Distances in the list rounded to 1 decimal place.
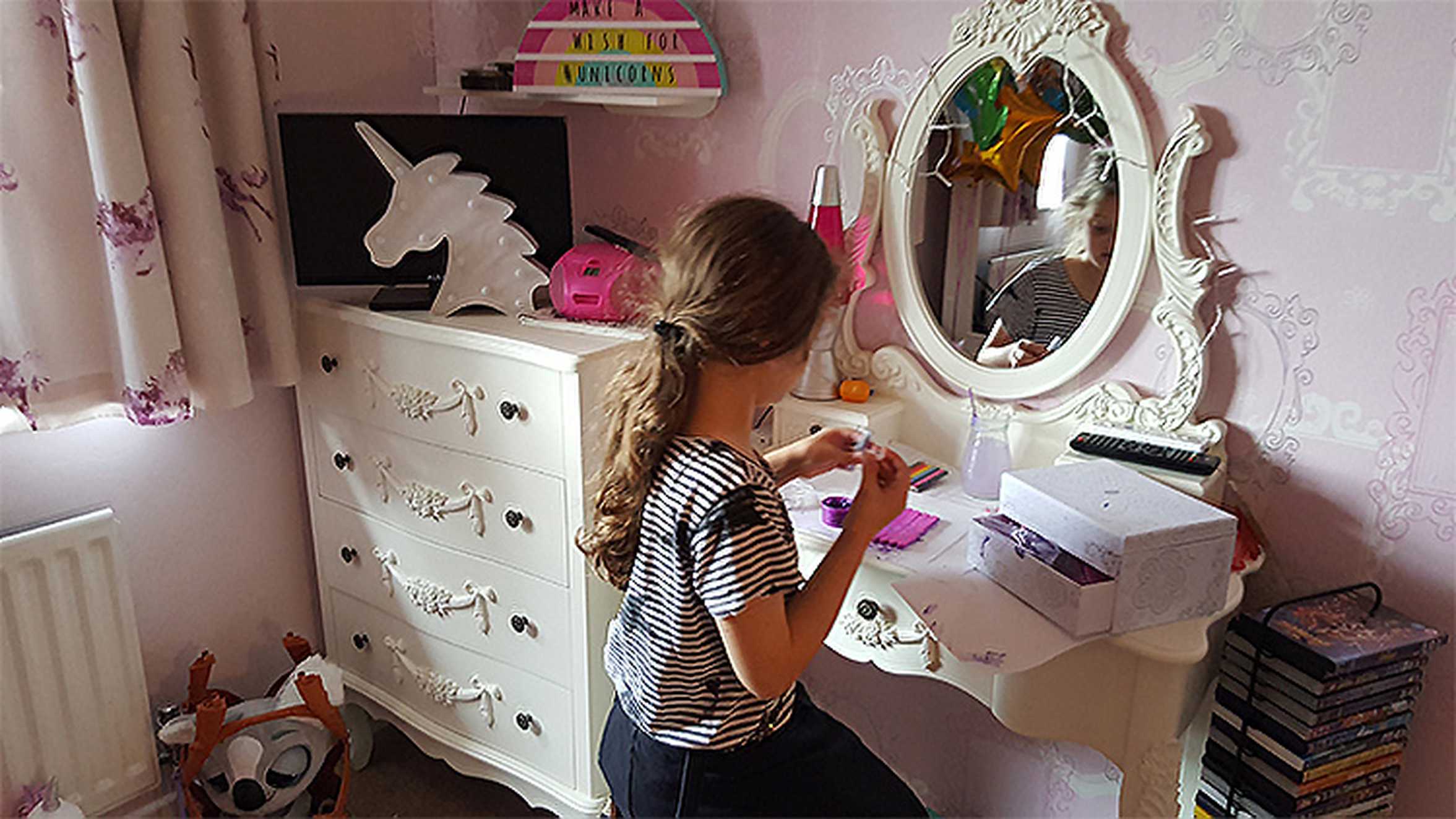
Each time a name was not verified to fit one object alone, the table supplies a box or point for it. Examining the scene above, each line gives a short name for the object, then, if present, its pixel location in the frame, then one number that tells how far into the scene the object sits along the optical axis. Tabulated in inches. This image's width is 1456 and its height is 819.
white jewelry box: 46.8
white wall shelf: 72.7
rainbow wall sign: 71.4
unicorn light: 71.7
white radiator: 65.1
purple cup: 56.7
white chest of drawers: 64.3
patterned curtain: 60.7
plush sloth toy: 69.8
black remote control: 54.9
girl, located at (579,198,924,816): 41.3
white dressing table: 49.0
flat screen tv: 70.9
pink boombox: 69.0
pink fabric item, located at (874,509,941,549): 54.7
